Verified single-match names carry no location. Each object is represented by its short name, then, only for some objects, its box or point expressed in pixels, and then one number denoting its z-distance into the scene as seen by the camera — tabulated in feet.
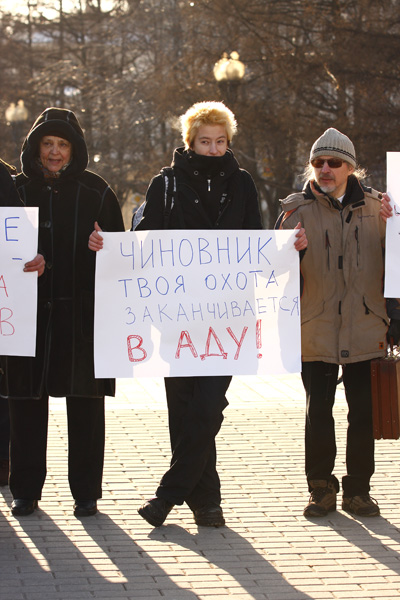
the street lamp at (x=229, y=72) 93.86
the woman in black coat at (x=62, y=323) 28.87
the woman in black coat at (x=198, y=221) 27.76
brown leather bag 28.36
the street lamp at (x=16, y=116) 121.64
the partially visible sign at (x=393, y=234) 27.72
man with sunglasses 28.85
